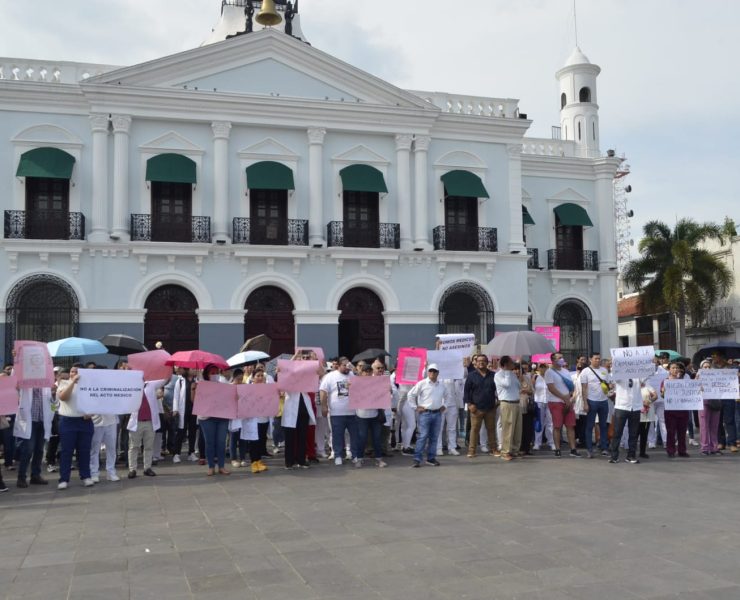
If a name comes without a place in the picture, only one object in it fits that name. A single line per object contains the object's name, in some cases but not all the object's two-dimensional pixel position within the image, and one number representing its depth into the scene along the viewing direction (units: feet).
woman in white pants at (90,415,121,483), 36.27
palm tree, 99.14
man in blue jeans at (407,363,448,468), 40.39
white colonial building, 69.82
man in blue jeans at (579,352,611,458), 42.96
